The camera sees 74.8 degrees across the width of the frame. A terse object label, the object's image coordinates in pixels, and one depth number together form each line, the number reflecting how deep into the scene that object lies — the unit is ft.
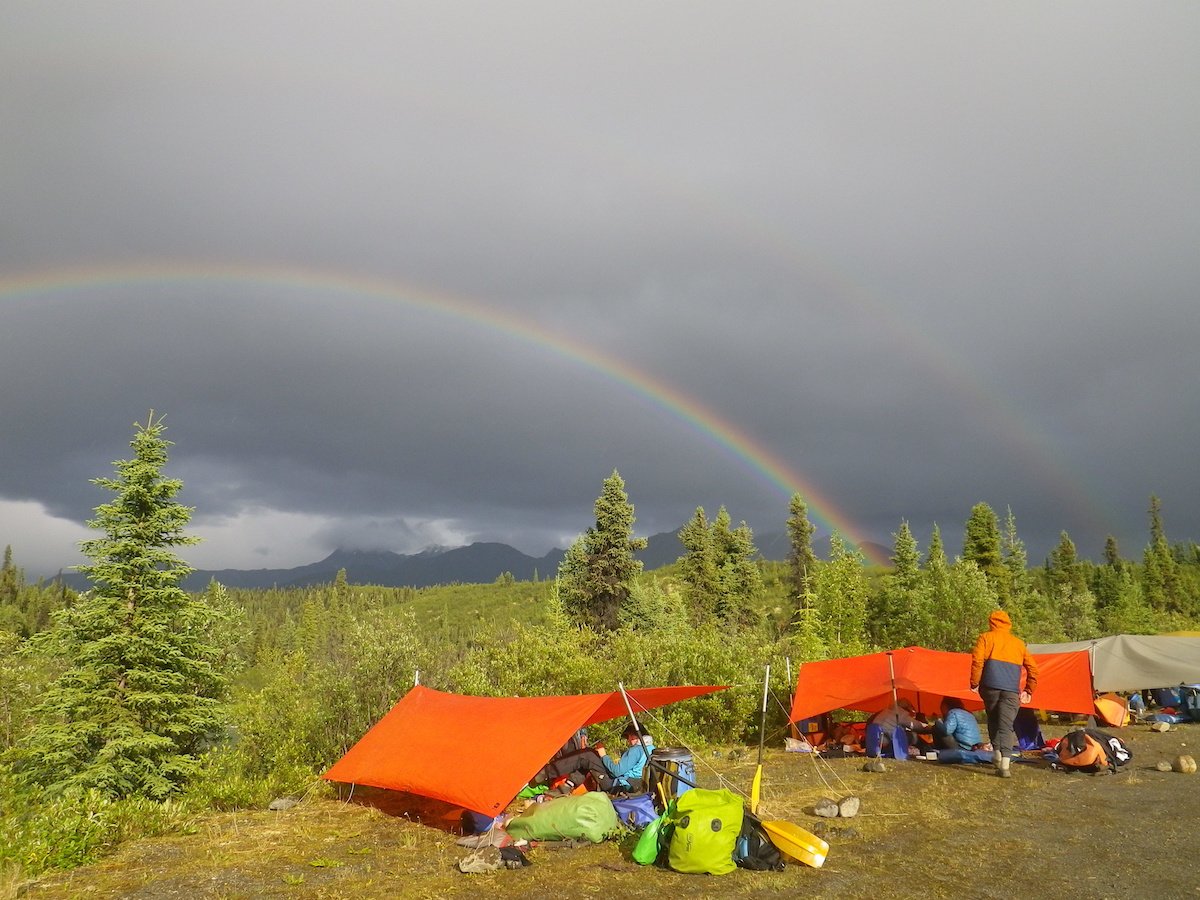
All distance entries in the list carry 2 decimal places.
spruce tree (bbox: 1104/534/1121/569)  335.26
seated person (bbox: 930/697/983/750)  48.60
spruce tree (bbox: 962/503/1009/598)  205.49
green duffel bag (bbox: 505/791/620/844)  32.24
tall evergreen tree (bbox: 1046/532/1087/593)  279.28
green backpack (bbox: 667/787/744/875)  27.91
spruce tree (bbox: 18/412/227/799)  49.90
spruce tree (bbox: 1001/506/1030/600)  220.27
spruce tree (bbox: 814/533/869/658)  156.87
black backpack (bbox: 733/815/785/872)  27.94
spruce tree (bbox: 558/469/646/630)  147.43
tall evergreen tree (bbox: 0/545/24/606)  460.96
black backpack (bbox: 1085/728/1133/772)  43.91
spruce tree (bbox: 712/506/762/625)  198.29
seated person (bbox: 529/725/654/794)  38.60
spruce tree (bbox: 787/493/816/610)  206.49
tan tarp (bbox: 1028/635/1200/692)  65.10
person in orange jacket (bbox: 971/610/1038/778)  42.78
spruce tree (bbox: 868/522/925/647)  140.46
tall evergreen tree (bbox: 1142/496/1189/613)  289.74
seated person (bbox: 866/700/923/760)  50.44
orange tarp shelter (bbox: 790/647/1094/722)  53.57
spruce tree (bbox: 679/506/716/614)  199.72
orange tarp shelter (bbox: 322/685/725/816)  32.99
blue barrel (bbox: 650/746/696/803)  34.38
